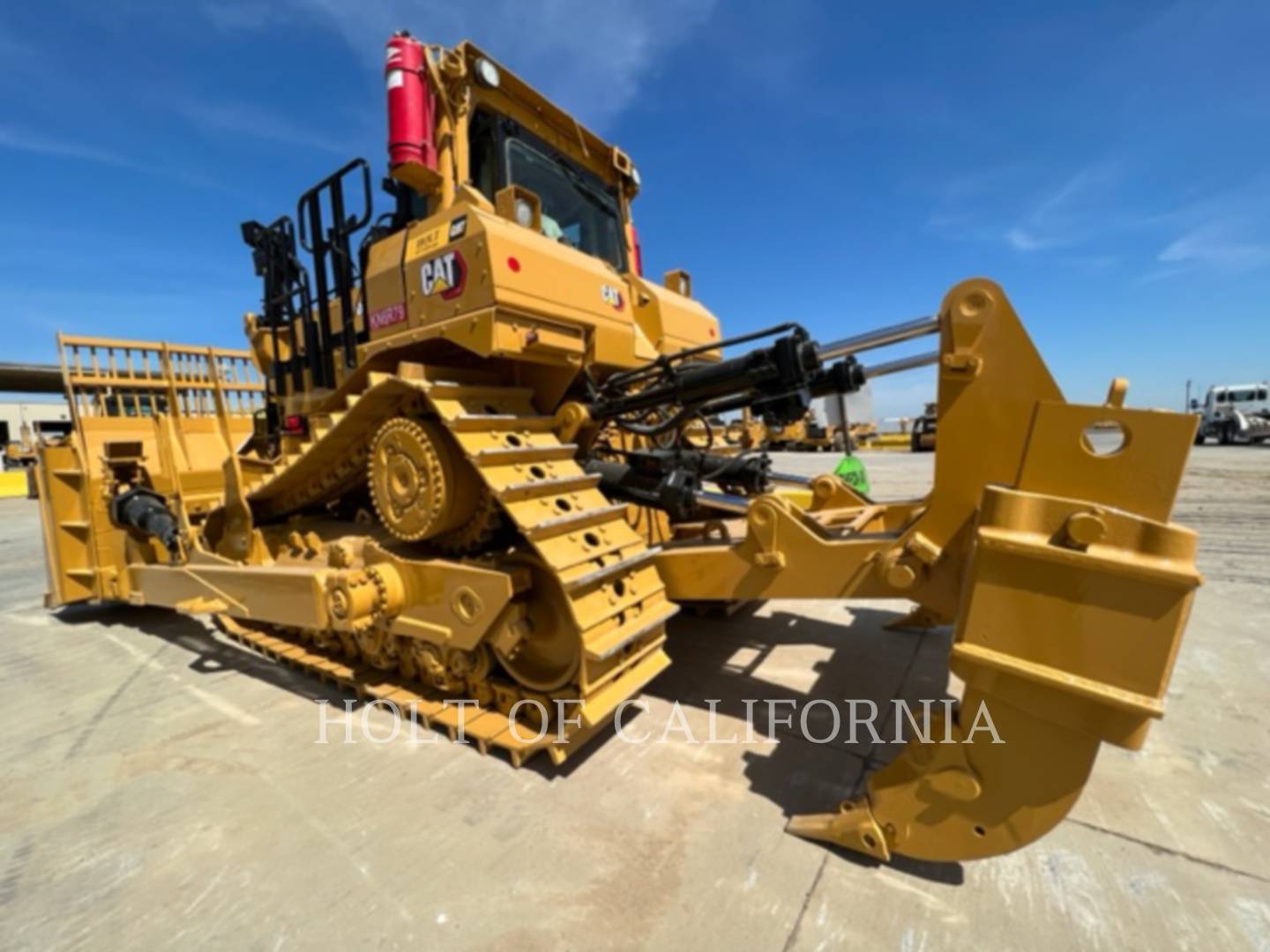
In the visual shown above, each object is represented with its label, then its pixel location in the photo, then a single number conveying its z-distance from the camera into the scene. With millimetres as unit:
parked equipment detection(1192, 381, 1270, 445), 27172
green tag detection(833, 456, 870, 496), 5611
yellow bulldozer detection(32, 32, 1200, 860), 1705
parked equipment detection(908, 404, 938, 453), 28422
